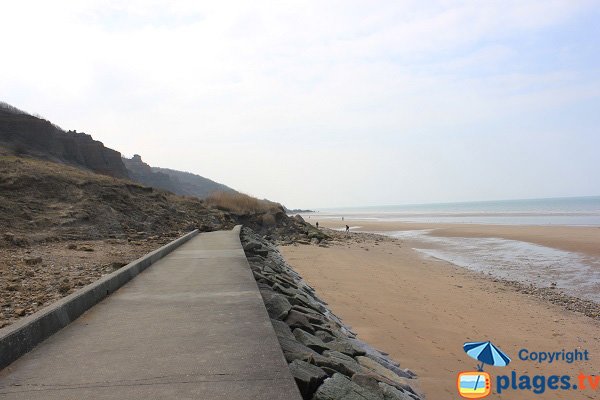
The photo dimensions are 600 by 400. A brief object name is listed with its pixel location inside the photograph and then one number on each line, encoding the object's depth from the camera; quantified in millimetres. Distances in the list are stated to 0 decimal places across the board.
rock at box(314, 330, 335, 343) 4796
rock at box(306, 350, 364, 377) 3488
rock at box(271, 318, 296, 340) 3984
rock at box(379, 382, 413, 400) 3520
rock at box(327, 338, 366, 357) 4455
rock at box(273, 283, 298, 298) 6415
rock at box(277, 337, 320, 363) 3408
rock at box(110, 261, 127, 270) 6912
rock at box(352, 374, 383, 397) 3410
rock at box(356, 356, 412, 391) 4258
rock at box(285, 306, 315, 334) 4680
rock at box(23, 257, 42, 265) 7363
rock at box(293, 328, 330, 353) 4172
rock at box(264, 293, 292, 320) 4734
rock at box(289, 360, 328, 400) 2875
